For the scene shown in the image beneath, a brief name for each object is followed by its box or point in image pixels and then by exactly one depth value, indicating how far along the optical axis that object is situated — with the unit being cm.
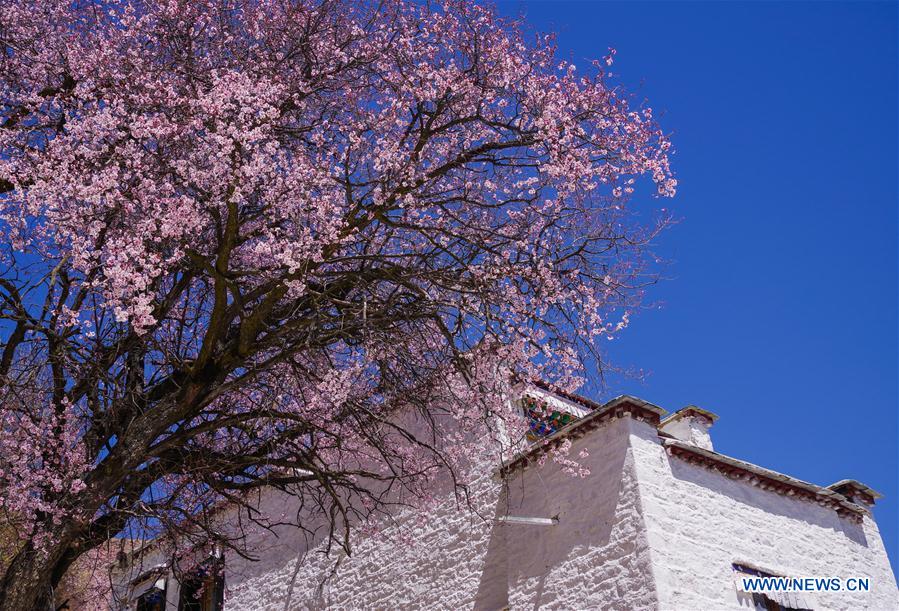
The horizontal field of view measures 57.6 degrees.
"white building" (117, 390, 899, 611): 1212
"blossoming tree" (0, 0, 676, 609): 952
